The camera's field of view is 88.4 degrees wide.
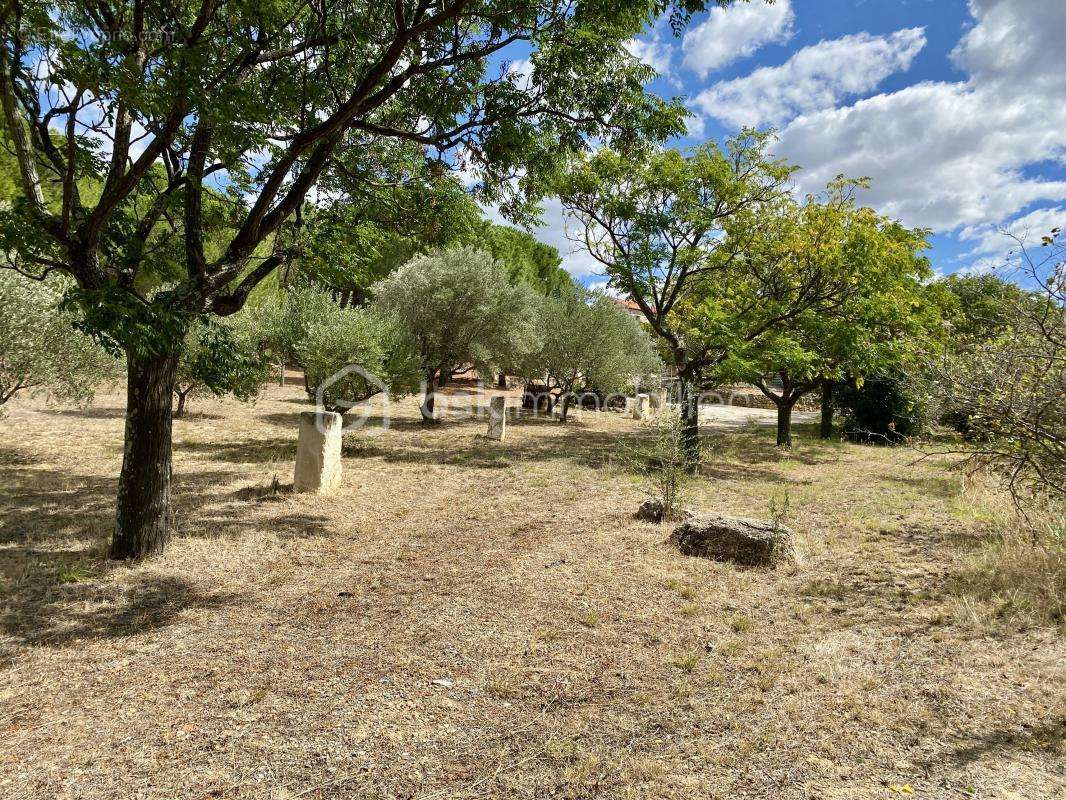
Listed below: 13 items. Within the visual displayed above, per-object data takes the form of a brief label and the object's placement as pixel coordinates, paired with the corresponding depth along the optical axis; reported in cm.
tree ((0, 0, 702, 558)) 480
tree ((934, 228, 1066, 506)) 455
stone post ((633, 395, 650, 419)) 2836
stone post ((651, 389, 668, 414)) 3005
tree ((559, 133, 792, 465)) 1377
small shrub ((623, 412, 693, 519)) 864
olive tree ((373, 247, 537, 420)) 1972
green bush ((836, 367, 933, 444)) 1941
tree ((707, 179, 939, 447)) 1325
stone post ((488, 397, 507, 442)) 1772
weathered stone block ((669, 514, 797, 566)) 684
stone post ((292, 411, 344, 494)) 966
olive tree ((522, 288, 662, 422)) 2336
